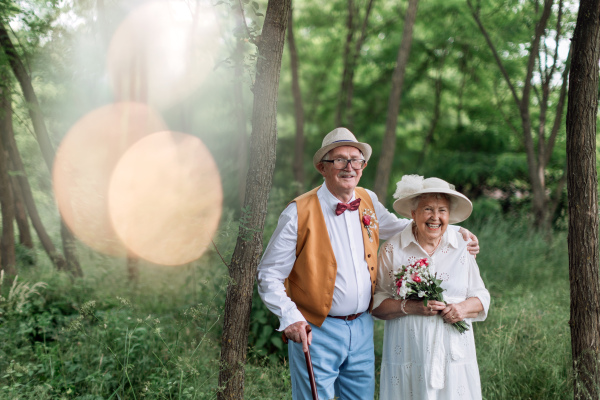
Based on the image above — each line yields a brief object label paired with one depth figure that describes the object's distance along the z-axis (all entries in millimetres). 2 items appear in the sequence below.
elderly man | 3047
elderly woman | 2990
